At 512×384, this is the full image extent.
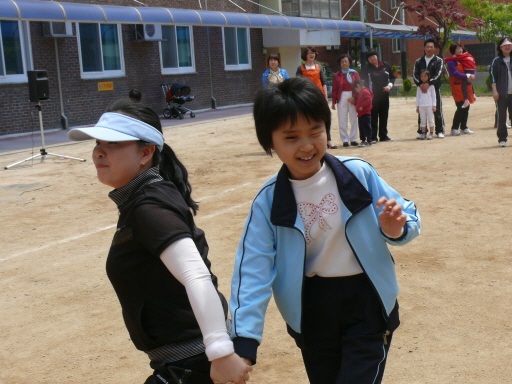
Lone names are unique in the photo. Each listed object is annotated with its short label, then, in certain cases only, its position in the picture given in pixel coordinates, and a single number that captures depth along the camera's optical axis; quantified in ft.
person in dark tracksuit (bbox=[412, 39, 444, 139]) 44.21
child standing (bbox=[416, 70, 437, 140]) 44.47
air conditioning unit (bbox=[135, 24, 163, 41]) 75.05
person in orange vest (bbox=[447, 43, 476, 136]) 46.11
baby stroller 75.10
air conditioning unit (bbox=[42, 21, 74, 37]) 64.03
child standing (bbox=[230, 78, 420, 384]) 7.49
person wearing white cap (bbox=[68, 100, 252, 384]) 7.02
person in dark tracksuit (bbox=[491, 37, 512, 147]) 38.52
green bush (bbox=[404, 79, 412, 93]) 98.53
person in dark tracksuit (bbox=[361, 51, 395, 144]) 45.39
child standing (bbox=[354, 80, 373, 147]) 42.68
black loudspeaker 43.47
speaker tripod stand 43.60
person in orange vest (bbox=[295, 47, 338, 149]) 41.60
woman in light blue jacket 40.52
